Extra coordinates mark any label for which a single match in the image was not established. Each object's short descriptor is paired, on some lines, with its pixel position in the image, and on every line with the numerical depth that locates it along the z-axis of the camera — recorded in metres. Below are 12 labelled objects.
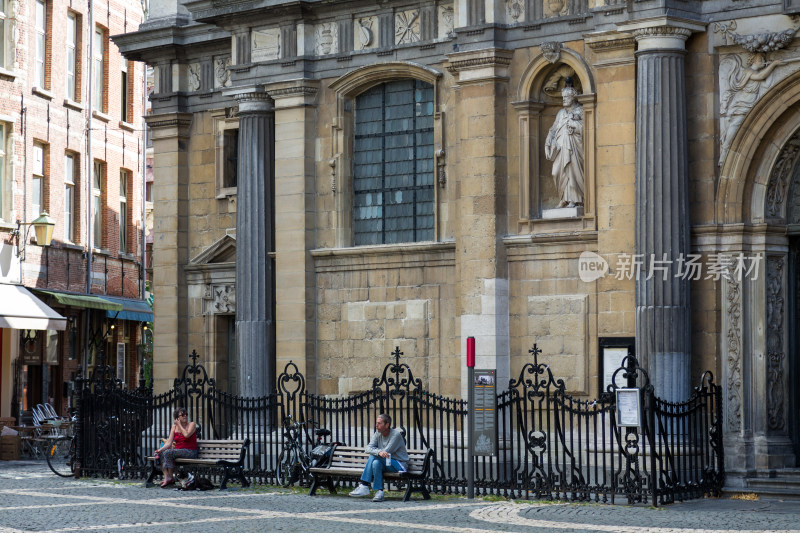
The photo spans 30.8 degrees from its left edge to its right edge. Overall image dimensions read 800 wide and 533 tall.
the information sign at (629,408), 20.09
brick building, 36.84
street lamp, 33.78
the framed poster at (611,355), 23.02
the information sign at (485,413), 21.05
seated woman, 23.69
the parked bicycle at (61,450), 26.60
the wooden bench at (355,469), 21.25
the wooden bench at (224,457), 23.34
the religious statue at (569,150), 24.08
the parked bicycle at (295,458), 23.14
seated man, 21.31
